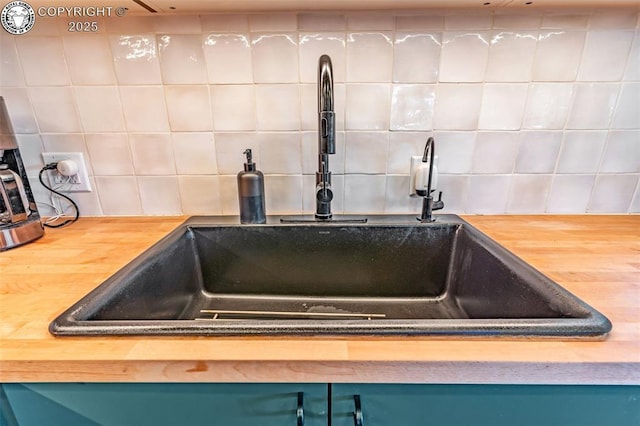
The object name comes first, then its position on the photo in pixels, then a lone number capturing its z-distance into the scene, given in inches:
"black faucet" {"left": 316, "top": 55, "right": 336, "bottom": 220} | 26.6
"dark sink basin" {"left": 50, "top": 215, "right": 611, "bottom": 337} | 25.5
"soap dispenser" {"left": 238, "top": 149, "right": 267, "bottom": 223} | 30.7
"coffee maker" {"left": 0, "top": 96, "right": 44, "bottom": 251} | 26.6
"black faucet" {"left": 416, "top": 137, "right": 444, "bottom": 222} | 31.6
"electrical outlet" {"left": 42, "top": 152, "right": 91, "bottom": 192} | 34.0
